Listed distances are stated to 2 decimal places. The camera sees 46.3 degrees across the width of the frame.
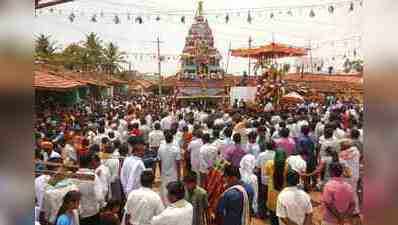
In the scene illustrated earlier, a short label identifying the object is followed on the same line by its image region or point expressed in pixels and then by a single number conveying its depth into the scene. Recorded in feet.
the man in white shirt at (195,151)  21.49
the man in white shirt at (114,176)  16.88
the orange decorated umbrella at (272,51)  49.95
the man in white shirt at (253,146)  19.66
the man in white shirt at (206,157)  19.94
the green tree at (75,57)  76.84
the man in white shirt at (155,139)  23.69
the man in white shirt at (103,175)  14.50
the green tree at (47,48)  71.46
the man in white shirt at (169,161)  19.76
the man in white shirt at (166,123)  32.01
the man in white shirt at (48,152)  17.18
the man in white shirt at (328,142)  19.88
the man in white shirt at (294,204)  12.19
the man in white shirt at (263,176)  17.90
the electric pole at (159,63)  75.11
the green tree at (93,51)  86.48
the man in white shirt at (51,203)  12.13
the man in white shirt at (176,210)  10.82
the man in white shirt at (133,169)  16.28
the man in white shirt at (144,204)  11.87
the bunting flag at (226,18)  43.38
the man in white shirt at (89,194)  13.52
